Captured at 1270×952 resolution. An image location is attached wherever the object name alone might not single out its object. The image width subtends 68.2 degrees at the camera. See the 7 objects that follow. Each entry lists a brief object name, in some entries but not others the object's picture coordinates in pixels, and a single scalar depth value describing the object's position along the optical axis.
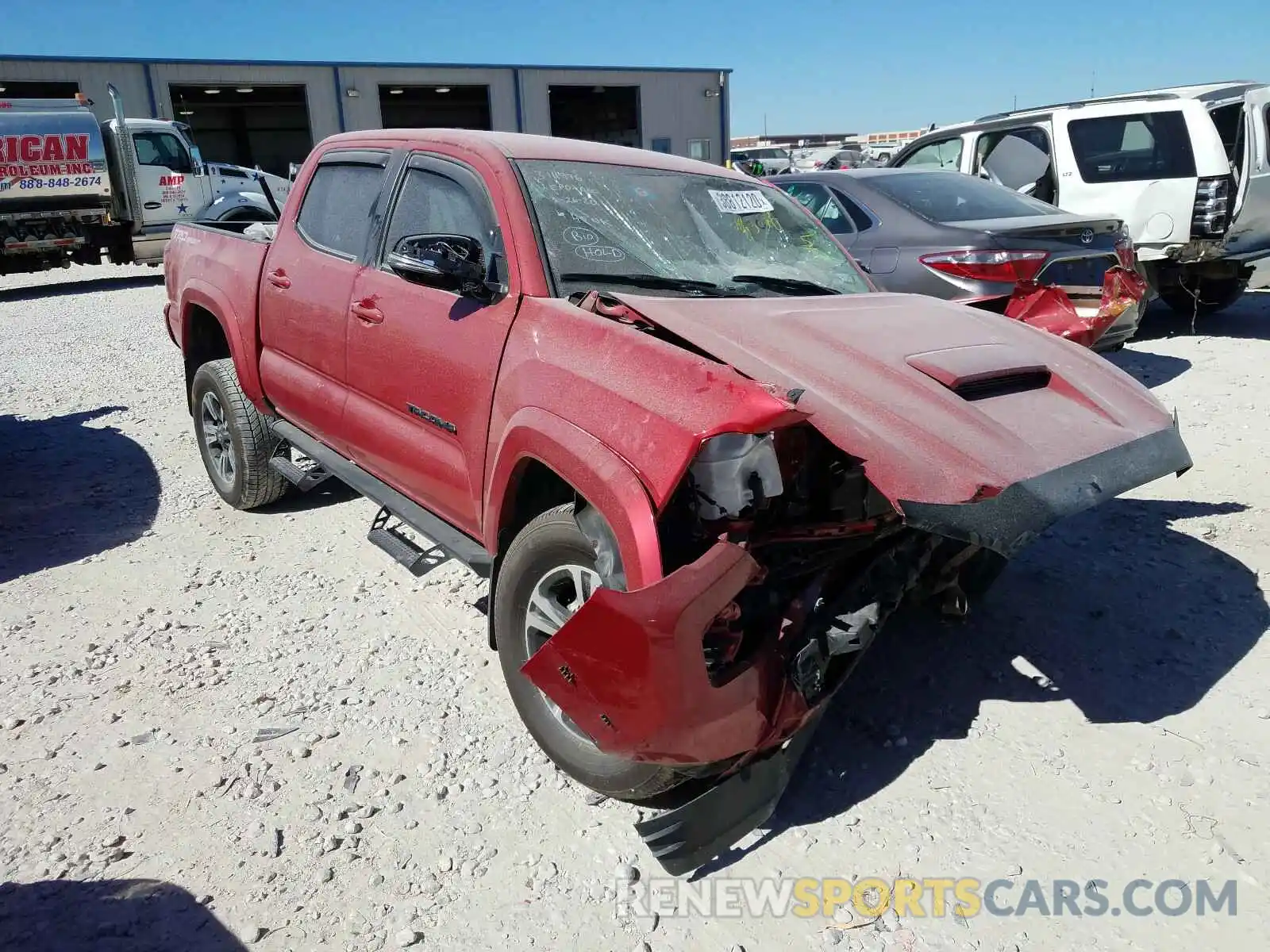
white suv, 7.78
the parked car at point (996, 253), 5.88
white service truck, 15.55
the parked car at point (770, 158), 25.84
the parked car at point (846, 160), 23.14
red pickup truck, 2.26
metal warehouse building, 26.39
